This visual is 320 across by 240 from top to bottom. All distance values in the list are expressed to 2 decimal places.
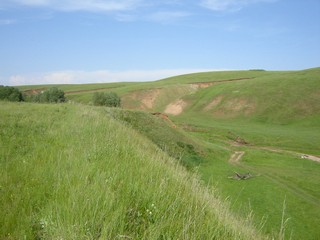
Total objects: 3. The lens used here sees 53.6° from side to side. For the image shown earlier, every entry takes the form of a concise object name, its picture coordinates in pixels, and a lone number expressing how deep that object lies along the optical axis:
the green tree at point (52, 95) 76.31
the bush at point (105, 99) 75.94
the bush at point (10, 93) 73.05
